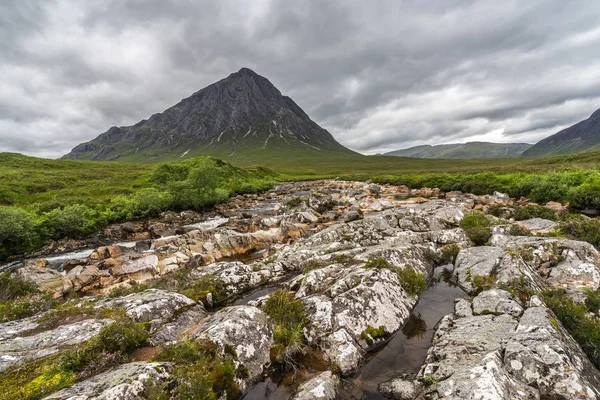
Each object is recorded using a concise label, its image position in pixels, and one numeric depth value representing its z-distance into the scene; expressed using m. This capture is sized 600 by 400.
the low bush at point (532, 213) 22.83
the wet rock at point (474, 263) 12.66
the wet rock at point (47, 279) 17.72
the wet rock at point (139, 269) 18.80
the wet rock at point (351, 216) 30.96
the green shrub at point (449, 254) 16.22
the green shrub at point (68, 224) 33.22
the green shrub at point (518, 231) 17.52
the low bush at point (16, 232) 28.44
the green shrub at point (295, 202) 41.25
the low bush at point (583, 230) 15.43
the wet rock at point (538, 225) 18.85
